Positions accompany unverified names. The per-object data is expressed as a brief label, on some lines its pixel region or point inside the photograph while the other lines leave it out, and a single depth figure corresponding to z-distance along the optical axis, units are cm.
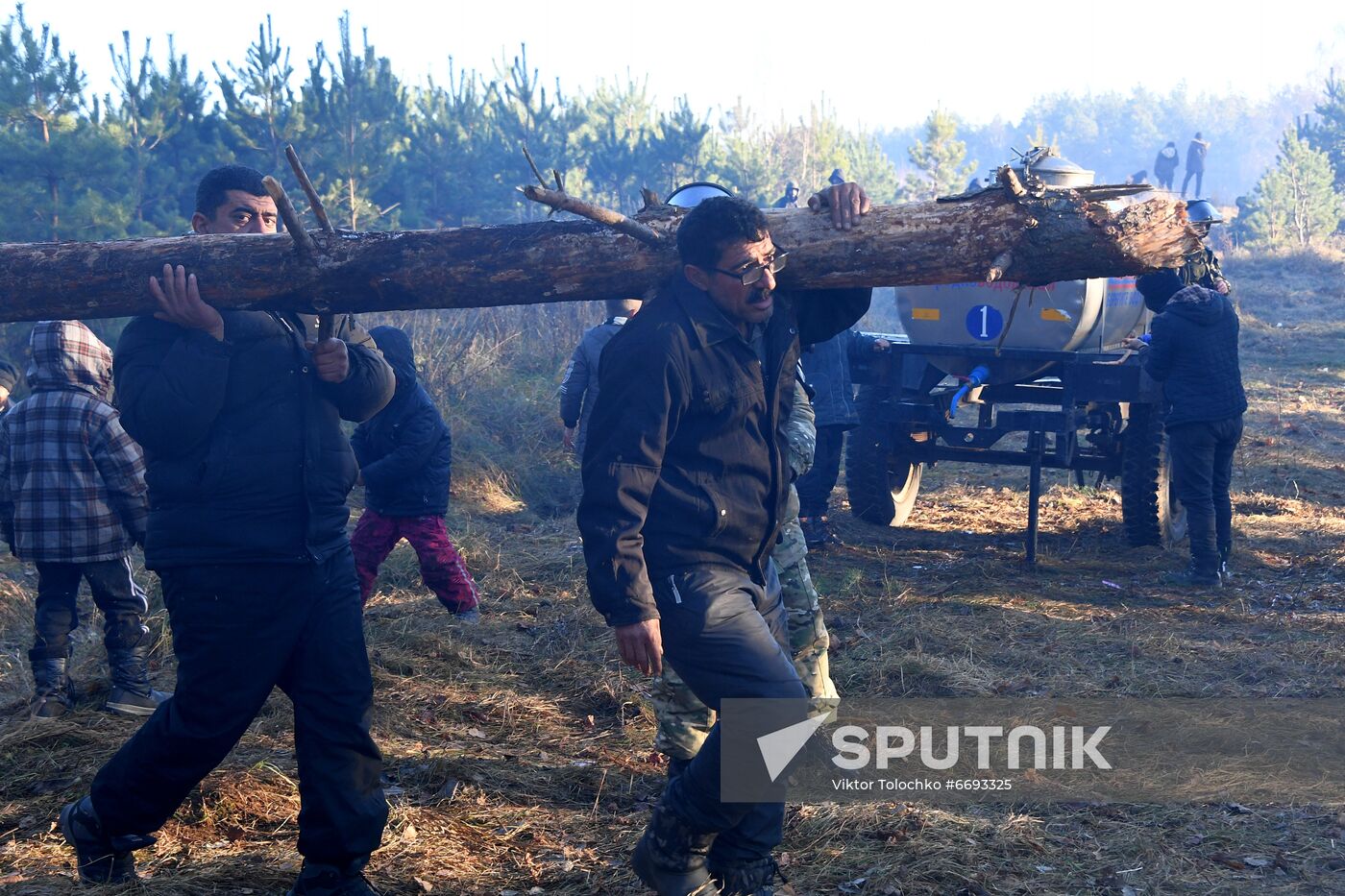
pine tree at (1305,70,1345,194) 3603
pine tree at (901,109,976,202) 3525
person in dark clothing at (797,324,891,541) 774
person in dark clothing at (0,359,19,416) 610
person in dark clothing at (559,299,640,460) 674
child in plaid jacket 486
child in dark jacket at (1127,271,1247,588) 691
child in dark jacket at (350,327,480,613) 608
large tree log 354
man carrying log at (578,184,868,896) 309
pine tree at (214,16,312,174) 1541
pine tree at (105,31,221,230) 1420
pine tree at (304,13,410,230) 1570
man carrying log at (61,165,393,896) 312
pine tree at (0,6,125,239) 1261
